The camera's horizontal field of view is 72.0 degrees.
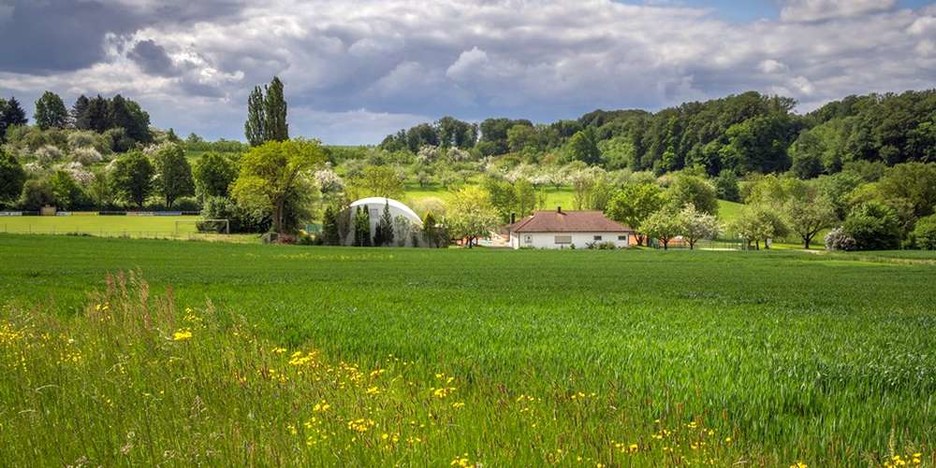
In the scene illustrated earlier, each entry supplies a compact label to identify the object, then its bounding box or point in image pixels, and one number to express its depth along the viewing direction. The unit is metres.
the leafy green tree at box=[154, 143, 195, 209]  133.00
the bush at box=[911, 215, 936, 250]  89.64
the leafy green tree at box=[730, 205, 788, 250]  105.12
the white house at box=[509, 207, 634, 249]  106.25
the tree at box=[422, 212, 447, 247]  90.62
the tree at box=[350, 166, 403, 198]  121.96
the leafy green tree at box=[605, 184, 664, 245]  114.19
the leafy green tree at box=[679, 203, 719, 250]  103.44
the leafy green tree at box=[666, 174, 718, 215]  131.00
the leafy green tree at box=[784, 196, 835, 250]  107.38
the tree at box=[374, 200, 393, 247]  87.88
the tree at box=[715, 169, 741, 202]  156.38
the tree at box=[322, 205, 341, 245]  86.00
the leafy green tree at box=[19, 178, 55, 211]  115.56
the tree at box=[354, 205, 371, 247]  86.12
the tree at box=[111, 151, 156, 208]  129.50
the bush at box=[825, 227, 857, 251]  92.38
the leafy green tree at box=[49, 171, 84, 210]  121.44
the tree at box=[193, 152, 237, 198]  112.56
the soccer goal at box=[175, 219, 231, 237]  89.81
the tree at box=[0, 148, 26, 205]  113.56
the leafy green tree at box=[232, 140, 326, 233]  84.19
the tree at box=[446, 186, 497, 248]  100.31
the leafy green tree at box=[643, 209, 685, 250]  101.31
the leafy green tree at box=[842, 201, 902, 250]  91.38
